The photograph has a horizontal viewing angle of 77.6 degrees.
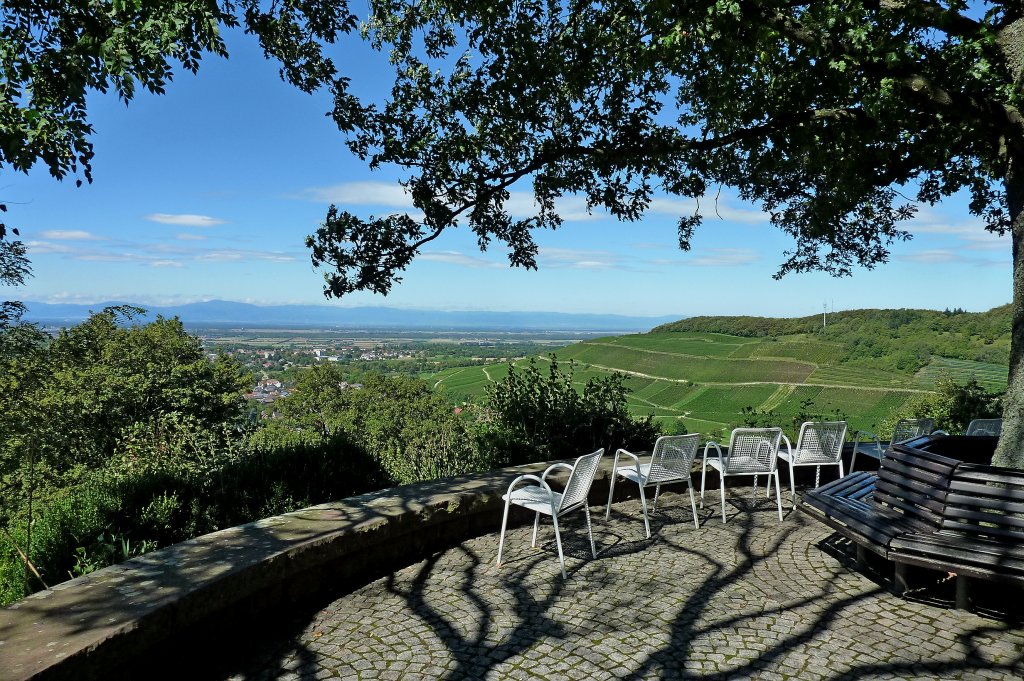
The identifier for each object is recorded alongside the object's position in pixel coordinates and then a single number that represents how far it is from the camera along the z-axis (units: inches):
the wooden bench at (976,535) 131.7
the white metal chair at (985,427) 265.3
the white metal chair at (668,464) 200.5
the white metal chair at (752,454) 220.4
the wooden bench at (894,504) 145.8
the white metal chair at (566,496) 172.1
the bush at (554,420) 285.0
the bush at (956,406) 387.5
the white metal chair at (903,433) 255.8
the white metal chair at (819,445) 232.2
